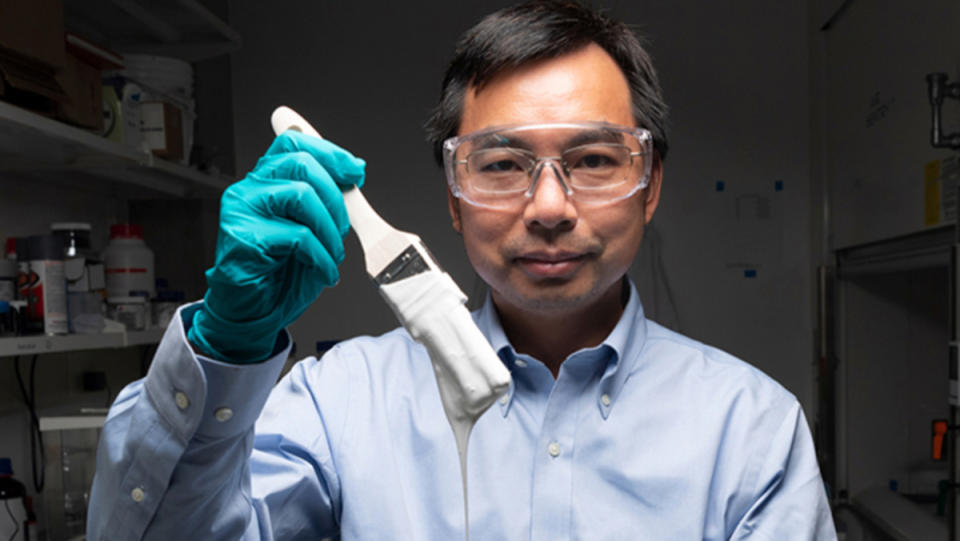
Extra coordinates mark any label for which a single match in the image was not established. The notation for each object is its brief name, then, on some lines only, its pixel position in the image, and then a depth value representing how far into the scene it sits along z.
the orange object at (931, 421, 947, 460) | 2.34
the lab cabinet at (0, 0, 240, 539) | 1.87
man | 1.14
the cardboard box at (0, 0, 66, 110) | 1.55
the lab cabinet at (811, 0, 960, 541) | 2.46
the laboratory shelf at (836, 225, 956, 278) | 2.23
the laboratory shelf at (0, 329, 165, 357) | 1.63
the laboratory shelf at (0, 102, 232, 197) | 1.65
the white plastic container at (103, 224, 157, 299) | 2.23
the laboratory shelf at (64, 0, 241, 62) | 2.37
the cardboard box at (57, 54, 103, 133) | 1.74
